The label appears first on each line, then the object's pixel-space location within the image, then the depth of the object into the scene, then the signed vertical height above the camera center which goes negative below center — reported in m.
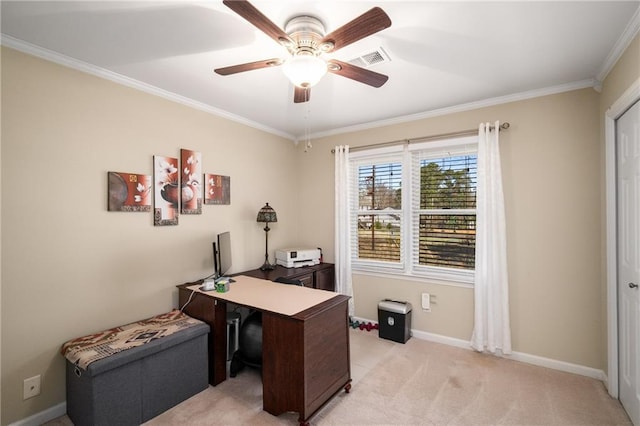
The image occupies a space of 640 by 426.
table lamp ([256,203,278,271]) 3.53 -0.03
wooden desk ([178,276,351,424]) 1.90 -0.91
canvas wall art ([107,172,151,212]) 2.39 +0.20
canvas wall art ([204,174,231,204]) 3.12 +0.28
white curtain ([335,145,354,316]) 3.80 -0.17
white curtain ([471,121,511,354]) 2.84 -0.42
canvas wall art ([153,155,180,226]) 2.68 +0.23
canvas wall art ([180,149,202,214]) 2.90 +0.33
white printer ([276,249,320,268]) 3.66 -0.55
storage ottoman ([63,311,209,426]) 1.82 -1.07
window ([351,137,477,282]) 3.19 +0.05
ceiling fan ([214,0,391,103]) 1.35 +0.89
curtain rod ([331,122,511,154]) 2.94 +0.85
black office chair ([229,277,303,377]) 2.54 -1.15
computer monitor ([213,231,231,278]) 2.88 -0.39
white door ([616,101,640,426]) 1.93 -0.31
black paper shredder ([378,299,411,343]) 3.23 -1.19
